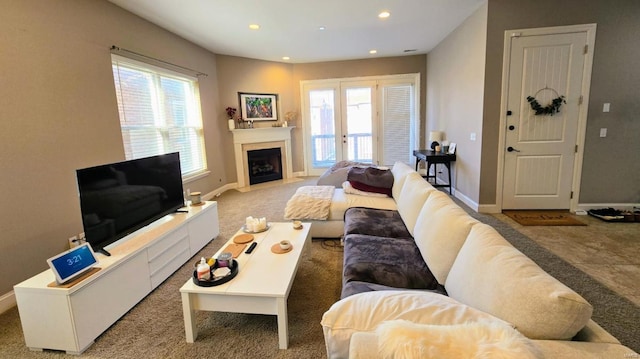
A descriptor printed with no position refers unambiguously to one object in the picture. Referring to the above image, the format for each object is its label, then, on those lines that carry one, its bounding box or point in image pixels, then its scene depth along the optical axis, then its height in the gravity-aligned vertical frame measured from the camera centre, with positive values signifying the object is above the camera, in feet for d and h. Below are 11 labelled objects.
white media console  5.81 -3.31
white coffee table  5.73 -3.08
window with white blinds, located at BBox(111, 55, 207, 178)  12.01 +1.06
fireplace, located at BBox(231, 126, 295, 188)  20.35 -0.77
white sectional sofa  2.90 -2.09
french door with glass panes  22.63 +0.57
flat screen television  6.91 -1.59
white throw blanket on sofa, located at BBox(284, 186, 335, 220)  10.69 -2.72
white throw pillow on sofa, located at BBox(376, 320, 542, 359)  2.52 -1.93
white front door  12.17 +0.08
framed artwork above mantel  20.57 +1.78
